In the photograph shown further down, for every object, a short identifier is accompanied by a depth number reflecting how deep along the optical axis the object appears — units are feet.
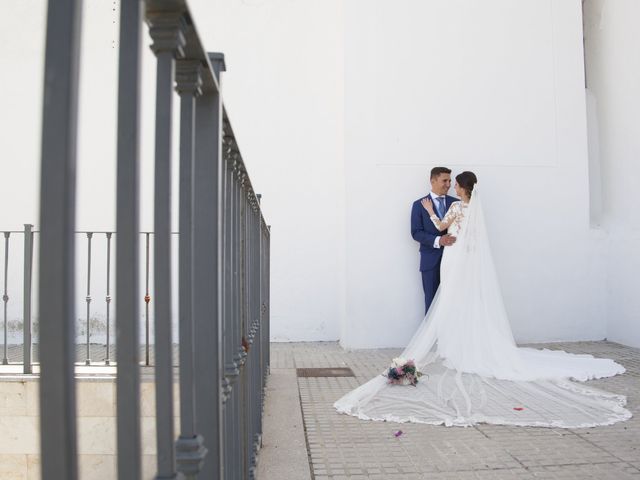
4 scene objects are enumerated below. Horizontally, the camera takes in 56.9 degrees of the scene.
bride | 11.02
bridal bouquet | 12.94
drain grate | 15.24
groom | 18.90
